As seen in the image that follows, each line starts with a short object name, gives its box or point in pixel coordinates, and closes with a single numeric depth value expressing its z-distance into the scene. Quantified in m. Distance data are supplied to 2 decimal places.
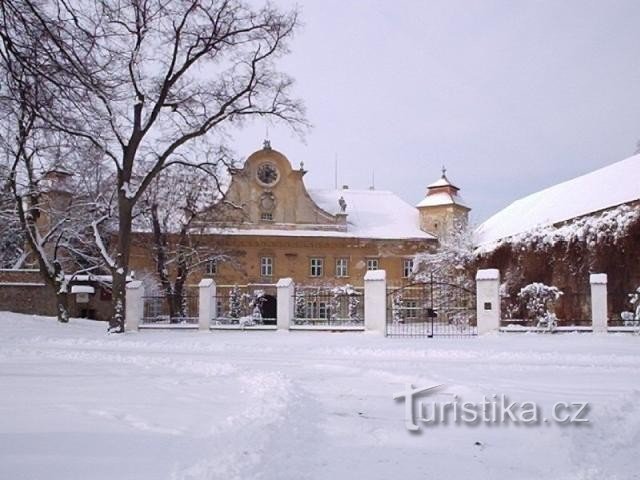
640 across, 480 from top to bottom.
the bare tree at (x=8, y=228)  23.31
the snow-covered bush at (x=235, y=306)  32.53
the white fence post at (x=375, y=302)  18.20
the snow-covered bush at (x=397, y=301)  33.46
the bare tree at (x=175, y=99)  19.67
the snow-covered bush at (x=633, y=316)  18.39
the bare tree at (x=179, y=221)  28.81
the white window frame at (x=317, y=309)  31.83
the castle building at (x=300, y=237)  41.41
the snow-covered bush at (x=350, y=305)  33.15
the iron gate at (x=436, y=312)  20.41
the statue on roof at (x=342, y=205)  43.12
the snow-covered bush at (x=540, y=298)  23.41
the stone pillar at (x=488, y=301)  17.83
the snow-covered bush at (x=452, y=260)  34.06
